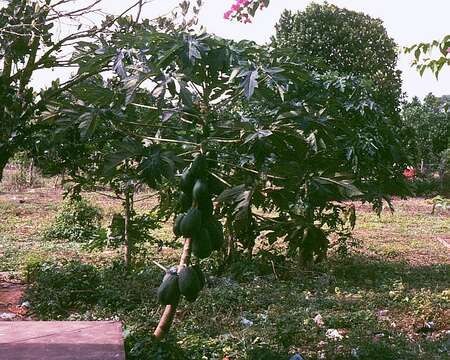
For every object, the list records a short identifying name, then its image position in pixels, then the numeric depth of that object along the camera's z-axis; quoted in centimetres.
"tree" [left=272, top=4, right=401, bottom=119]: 1553
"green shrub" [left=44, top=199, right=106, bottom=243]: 922
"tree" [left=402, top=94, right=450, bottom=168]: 1803
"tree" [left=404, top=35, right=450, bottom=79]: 295
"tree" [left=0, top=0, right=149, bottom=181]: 407
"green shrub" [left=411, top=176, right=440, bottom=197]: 1716
